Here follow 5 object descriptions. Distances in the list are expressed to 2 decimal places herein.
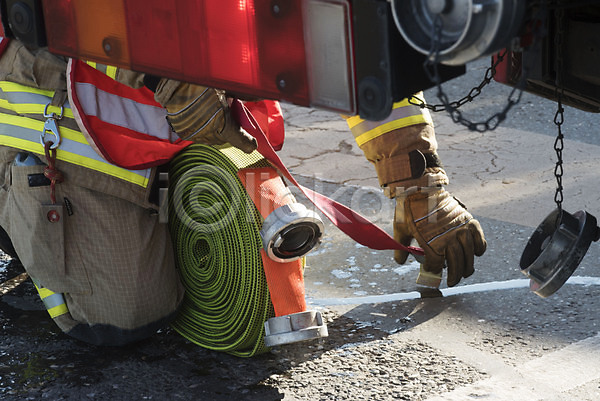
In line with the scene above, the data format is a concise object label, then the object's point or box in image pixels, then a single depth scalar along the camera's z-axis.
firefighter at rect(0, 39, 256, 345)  3.72
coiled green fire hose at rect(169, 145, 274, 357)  3.65
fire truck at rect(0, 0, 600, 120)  2.99
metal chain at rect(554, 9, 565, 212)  3.19
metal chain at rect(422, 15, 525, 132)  2.98
